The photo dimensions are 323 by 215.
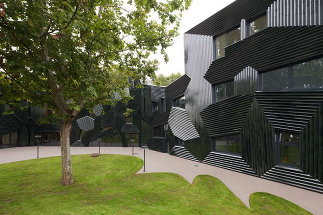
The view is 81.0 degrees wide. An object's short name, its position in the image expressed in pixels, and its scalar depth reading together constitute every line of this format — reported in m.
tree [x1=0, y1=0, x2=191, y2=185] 5.93
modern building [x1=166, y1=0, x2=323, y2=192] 8.04
